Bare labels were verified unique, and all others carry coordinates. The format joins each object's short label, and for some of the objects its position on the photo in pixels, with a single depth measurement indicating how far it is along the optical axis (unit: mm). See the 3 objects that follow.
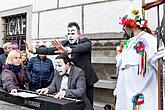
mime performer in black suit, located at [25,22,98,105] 3694
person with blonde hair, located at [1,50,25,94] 3905
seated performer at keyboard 3362
